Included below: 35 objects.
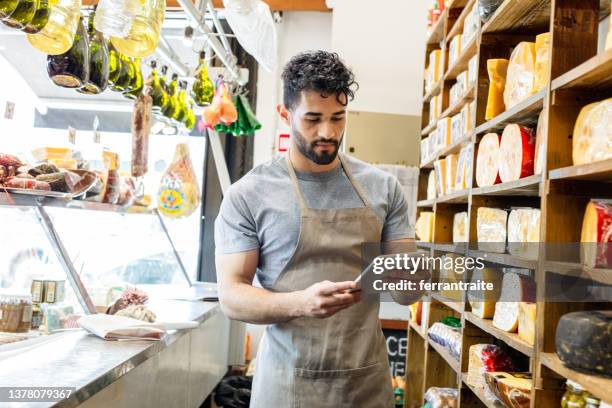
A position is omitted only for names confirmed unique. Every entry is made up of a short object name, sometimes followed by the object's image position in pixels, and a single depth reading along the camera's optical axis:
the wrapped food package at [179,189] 4.15
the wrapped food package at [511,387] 1.89
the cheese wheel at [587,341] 1.37
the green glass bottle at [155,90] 3.27
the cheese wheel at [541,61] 1.94
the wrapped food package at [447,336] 2.78
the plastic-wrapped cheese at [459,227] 2.94
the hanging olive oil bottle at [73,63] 2.10
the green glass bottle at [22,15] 1.59
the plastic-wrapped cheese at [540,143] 1.75
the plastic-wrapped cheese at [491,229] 2.29
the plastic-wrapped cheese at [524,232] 1.94
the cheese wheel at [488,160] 2.31
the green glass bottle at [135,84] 2.88
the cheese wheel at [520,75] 2.04
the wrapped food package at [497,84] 2.38
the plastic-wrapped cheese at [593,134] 1.51
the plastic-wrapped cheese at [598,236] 1.53
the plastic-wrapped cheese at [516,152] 2.03
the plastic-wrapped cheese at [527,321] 1.92
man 1.89
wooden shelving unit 1.62
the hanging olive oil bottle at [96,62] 2.28
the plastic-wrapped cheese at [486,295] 2.38
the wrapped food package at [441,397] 2.92
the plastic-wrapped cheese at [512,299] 2.08
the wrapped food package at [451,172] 3.12
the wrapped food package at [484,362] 2.28
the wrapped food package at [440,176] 3.32
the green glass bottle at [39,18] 1.67
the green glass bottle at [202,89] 3.76
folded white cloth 2.35
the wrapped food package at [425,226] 3.58
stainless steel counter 1.74
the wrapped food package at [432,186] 3.64
